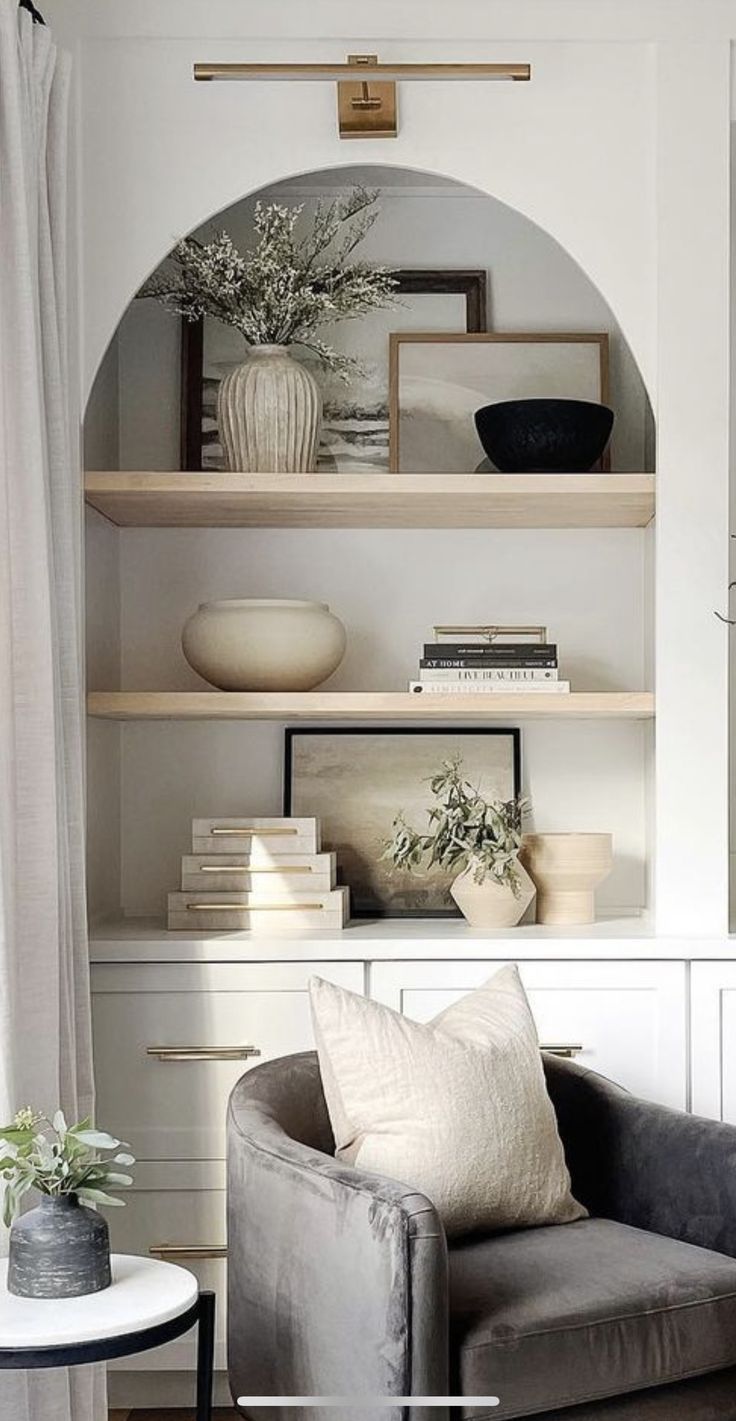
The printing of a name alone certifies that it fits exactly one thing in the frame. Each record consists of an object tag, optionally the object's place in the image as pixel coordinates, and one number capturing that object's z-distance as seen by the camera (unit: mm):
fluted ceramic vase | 3318
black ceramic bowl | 3309
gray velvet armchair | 2164
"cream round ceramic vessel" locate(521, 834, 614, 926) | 3338
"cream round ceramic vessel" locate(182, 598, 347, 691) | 3303
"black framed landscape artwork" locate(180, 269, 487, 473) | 3656
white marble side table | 2025
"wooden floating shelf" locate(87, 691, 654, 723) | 3209
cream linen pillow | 2471
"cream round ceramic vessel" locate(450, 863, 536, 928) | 3275
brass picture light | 3111
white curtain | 2602
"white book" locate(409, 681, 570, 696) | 3256
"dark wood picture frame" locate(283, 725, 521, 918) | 3645
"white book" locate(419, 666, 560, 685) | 3289
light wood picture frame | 3613
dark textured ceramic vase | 2166
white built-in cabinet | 3123
